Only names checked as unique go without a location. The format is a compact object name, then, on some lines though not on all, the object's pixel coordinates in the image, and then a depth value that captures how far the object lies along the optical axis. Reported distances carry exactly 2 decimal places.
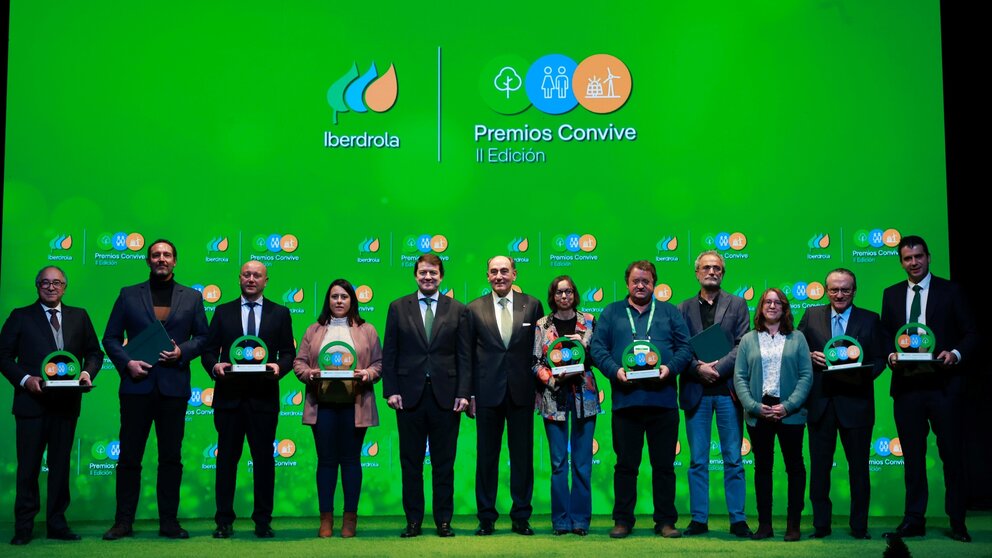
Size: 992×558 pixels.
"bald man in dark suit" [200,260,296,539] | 5.50
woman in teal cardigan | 5.27
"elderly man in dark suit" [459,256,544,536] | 5.54
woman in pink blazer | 5.45
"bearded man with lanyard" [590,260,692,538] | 5.41
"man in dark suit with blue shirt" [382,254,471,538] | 5.50
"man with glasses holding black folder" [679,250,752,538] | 5.55
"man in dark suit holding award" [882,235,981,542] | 5.39
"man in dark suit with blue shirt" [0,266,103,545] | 5.39
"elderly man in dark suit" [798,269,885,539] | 5.38
